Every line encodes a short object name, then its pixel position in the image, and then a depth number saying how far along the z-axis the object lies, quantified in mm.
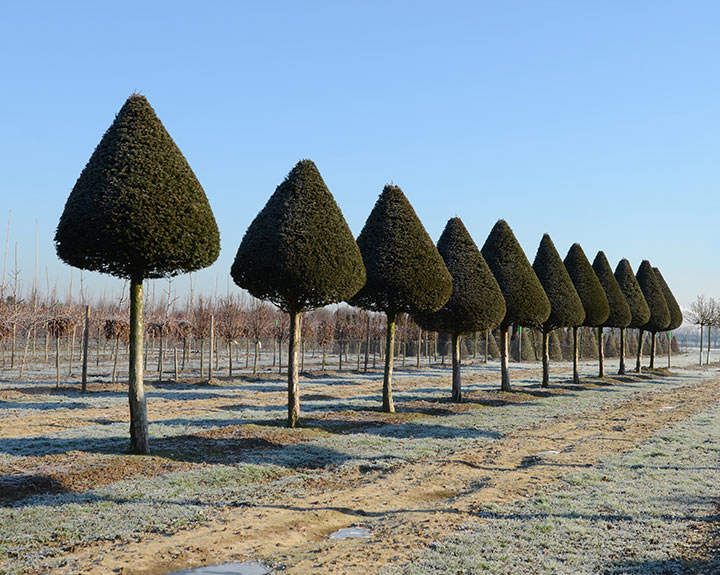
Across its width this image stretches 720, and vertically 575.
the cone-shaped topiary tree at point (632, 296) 35500
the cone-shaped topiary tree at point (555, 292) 26453
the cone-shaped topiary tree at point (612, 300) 32625
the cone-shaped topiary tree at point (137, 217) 9805
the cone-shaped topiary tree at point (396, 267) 16406
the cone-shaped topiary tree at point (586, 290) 29547
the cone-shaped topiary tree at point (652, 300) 38156
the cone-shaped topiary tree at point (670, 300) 42656
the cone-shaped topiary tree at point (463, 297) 19500
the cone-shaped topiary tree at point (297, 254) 13211
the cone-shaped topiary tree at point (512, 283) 22938
